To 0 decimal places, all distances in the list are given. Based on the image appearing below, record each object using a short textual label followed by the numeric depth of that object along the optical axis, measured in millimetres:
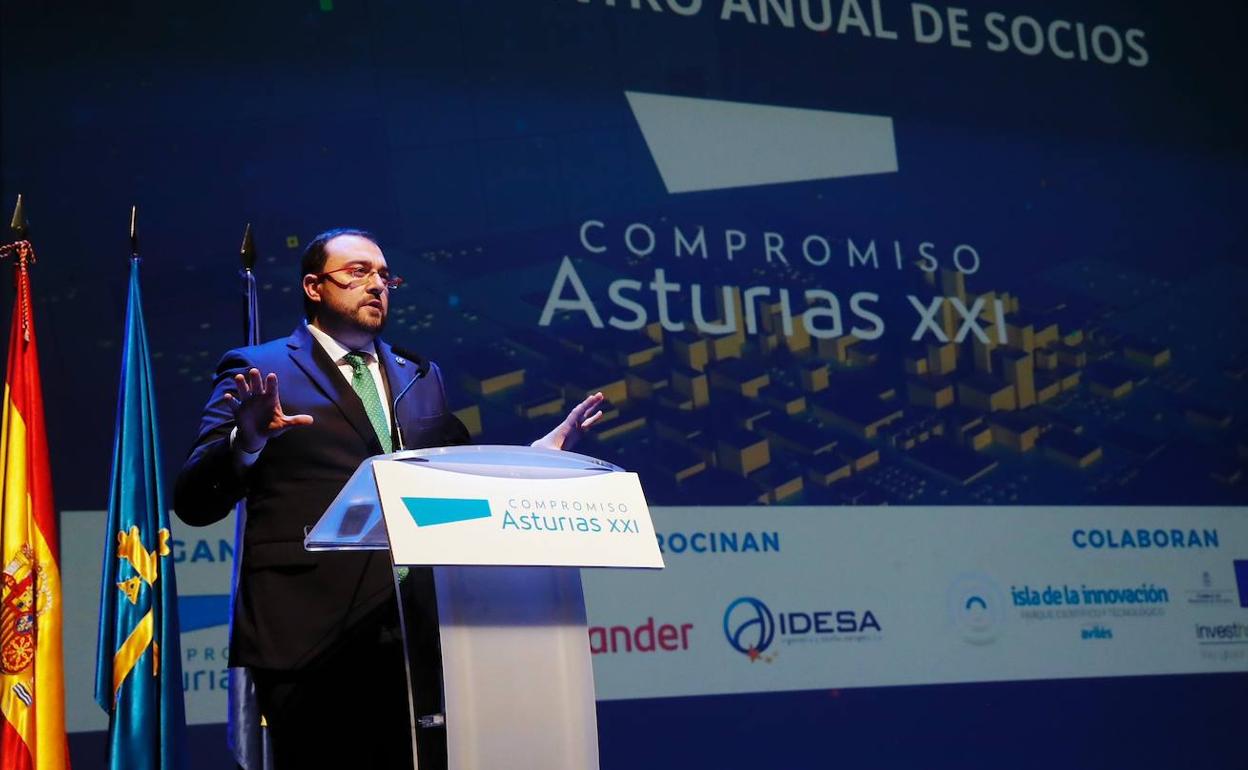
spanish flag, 3014
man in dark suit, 2129
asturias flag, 3039
